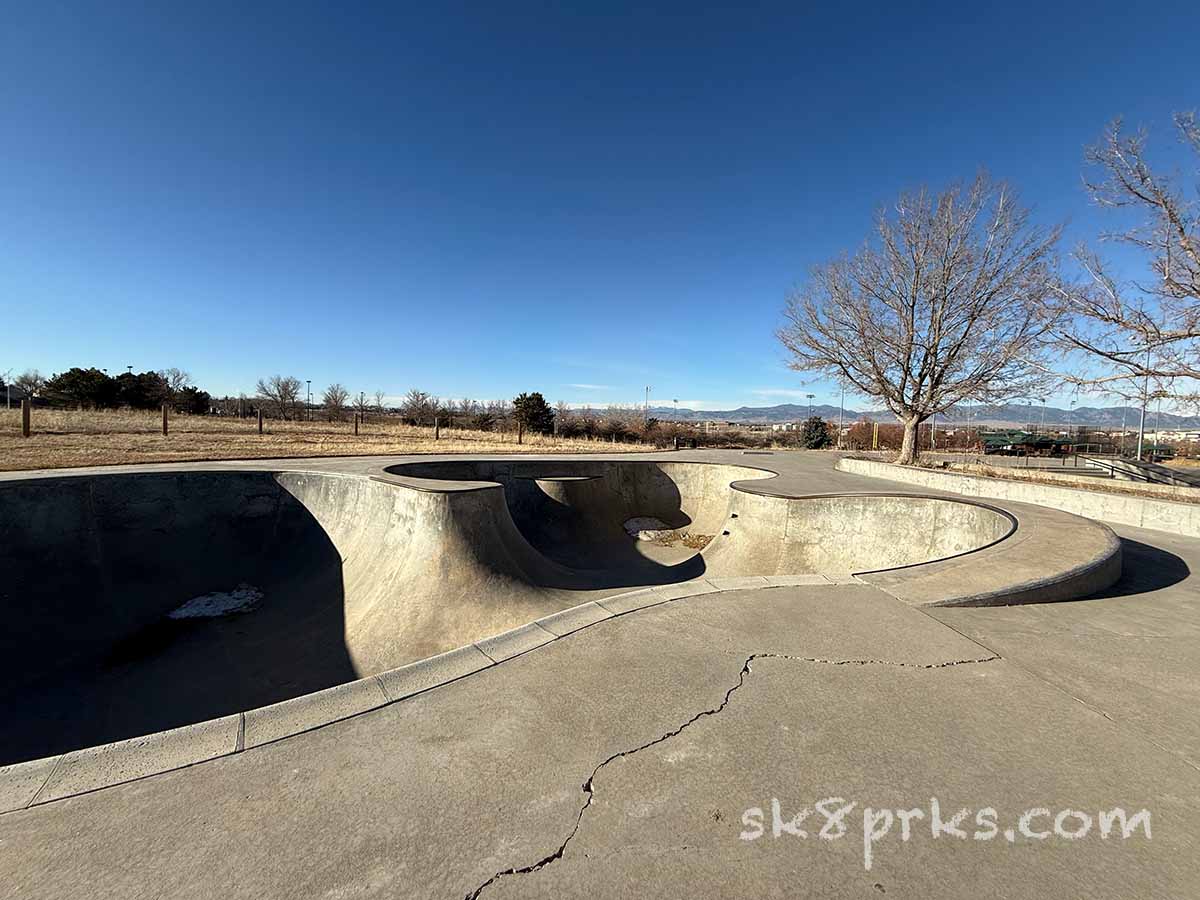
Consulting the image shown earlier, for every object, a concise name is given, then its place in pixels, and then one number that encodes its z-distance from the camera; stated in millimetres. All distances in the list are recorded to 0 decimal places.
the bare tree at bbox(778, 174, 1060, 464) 16703
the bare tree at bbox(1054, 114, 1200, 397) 11500
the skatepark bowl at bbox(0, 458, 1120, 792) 6859
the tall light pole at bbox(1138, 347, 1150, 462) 12344
